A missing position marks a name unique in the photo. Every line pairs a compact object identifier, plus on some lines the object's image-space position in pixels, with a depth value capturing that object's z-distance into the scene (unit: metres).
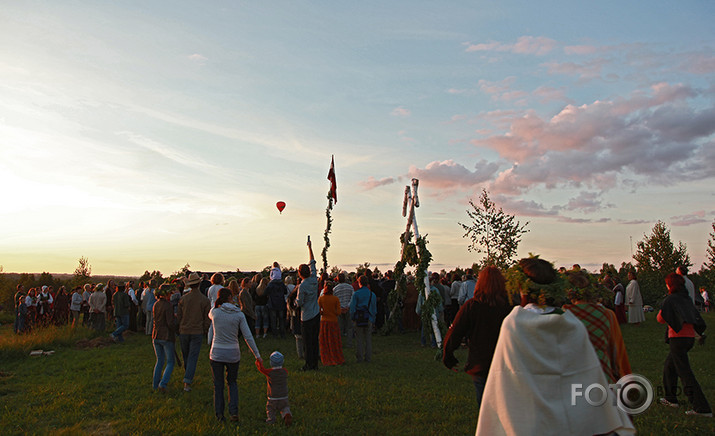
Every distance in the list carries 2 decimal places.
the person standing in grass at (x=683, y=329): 8.05
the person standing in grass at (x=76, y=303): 24.67
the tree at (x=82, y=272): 60.11
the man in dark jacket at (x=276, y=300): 18.27
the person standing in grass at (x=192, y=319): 9.57
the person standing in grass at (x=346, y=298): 14.69
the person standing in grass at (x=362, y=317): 13.51
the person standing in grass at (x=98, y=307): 21.30
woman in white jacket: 7.87
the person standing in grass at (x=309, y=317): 12.42
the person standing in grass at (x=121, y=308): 20.03
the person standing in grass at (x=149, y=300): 18.84
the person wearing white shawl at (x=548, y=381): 3.76
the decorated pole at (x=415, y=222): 15.09
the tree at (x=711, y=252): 48.05
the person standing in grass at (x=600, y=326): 4.73
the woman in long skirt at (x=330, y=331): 13.10
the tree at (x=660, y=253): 56.72
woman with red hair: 5.34
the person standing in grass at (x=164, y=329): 10.00
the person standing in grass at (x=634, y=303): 19.88
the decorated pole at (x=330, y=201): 21.59
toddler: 7.87
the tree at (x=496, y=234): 28.52
